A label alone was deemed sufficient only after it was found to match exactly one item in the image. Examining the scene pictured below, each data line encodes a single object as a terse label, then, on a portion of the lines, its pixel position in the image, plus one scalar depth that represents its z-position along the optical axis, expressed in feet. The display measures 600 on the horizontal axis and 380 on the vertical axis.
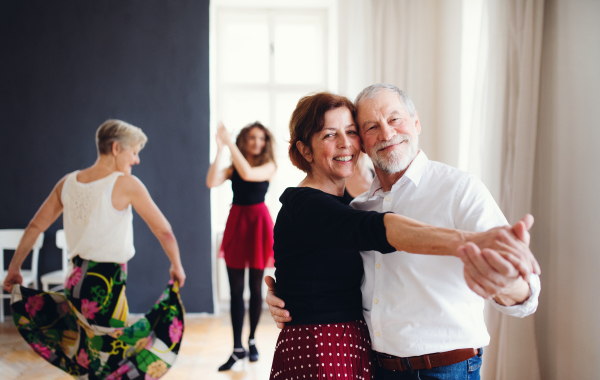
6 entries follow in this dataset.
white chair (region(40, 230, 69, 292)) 12.57
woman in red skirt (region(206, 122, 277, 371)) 10.12
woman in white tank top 7.12
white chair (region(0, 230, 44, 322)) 13.20
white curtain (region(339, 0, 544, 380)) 7.35
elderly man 3.45
